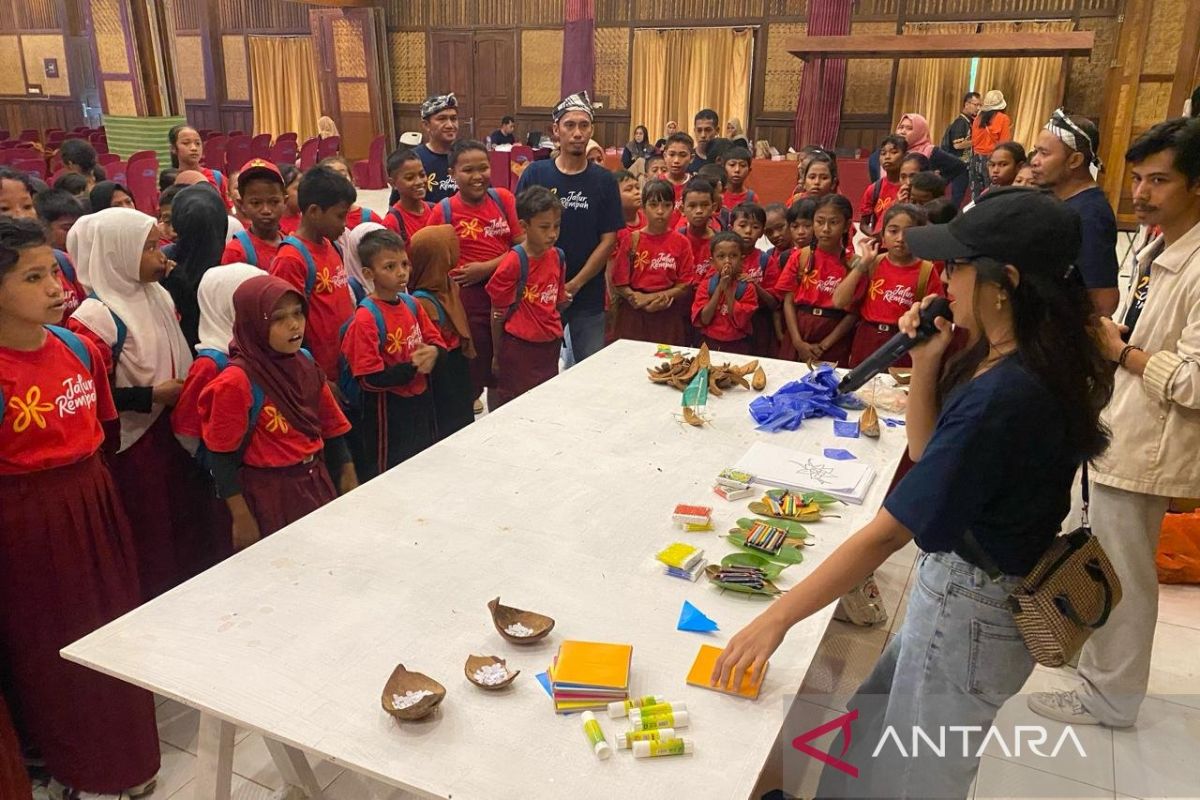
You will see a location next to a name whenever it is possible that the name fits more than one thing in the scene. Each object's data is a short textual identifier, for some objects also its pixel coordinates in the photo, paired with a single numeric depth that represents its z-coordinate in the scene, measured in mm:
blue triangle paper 1508
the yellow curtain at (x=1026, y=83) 10352
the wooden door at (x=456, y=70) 14078
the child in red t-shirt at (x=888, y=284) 3402
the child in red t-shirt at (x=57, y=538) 1790
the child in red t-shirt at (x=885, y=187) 5711
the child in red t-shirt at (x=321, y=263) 2834
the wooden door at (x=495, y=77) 13773
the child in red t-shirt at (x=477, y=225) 3502
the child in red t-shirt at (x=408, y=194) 3619
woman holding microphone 1228
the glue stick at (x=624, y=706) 1284
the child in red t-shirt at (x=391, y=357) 2697
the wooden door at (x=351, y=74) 14391
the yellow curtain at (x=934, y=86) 10812
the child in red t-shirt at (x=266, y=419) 2166
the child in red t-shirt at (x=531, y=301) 3395
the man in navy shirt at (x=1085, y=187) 2438
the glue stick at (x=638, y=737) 1230
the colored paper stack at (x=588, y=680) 1306
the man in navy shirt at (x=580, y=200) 3721
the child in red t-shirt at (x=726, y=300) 3646
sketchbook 2070
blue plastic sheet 2516
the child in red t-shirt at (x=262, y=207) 3105
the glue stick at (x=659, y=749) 1213
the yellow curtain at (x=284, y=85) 15250
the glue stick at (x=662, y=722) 1260
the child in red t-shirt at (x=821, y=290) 3559
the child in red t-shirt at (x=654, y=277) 3824
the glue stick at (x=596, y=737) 1214
